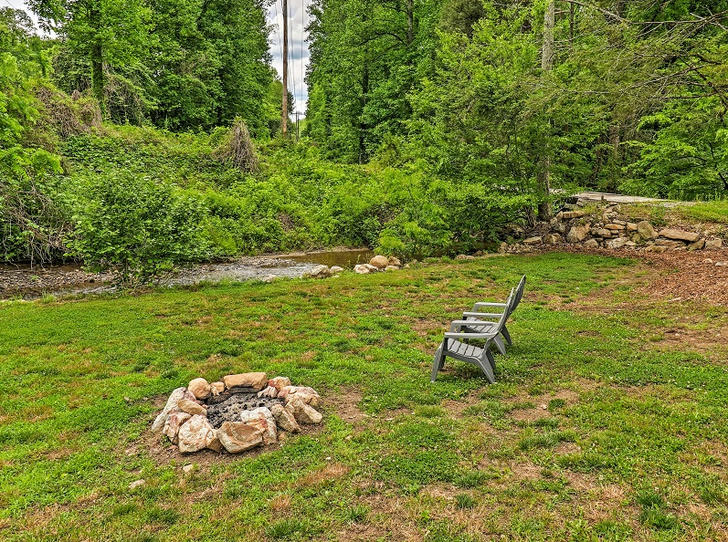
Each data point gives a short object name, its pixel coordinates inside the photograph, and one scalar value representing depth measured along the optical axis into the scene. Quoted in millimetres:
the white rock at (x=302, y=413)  4059
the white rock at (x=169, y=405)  3960
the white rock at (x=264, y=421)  3748
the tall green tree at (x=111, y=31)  16141
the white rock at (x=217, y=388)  4445
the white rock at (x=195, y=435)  3631
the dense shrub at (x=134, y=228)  8773
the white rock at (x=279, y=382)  4543
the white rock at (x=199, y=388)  4336
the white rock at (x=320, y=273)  11326
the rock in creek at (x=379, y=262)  12570
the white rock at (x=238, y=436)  3611
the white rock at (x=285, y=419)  3898
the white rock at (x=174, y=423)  3781
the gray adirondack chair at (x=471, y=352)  4715
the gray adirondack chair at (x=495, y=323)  5078
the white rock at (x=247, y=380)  4566
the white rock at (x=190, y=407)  4004
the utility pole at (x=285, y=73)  25859
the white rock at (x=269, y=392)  4363
